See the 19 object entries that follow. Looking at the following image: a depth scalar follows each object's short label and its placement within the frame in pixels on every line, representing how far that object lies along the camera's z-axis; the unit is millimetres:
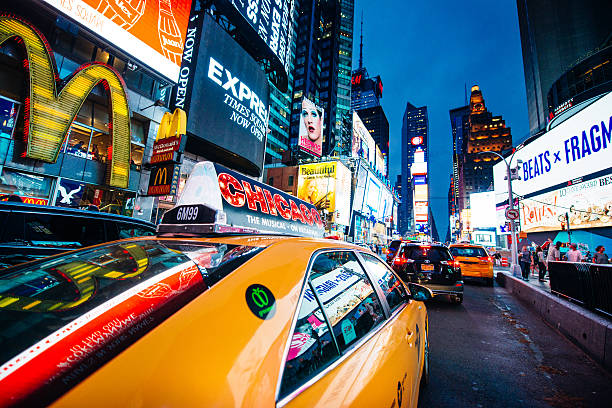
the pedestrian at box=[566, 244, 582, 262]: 9727
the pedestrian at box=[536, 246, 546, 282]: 11961
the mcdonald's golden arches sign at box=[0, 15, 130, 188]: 10055
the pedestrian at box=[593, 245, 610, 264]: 9349
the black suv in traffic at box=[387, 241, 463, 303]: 7227
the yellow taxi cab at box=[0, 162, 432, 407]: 814
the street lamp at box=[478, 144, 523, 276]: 13969
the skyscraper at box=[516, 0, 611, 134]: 59353
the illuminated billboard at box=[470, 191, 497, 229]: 60688
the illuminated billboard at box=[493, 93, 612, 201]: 22562
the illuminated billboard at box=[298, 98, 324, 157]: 36906
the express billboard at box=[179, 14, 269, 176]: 18953
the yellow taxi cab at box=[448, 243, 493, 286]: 11398
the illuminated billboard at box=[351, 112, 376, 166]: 49531
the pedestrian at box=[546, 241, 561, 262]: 11414
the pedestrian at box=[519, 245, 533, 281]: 13531
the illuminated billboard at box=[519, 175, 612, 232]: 22734
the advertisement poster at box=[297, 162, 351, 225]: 39500
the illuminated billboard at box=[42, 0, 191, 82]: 11156
